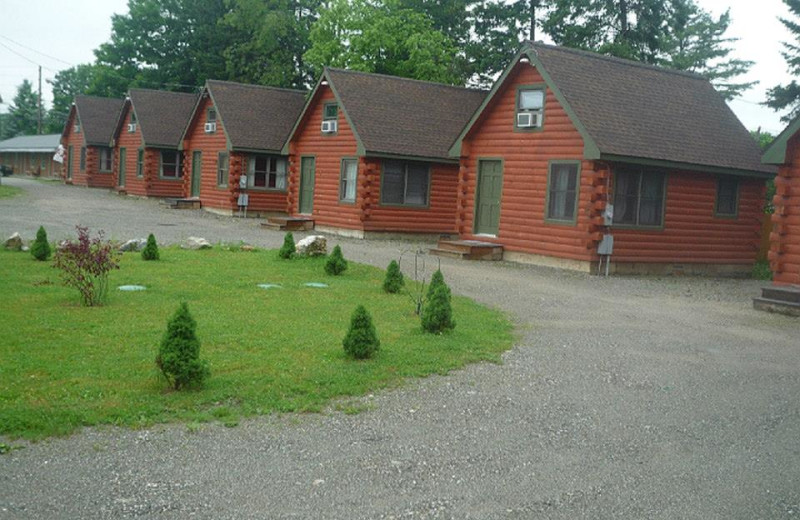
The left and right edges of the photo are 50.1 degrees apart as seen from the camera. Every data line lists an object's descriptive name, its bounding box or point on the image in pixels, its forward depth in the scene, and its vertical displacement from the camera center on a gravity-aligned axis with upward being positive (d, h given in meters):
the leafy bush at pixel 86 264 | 12.81 -1.46
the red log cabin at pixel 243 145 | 36.59 +1.46
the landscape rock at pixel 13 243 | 19.31 -1.76
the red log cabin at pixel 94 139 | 55.16 +2.01
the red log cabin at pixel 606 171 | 21.64 +0.81
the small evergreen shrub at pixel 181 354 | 8.19 -1.72
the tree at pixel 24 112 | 118.31 +7.50
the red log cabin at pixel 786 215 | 17.55 -0.08
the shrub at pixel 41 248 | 17.81 -1.69
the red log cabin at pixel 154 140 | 46.41 +1.80
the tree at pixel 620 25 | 43.00 +9.03
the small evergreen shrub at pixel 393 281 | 15.81 -1.72
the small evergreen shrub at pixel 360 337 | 9.95 -1.76
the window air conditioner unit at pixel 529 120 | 23.11 +2.05
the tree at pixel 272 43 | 57.75 +9.47
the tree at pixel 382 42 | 47.28 +8.16
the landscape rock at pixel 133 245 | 20.59 -1.76
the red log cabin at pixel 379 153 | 29.14 +1.15
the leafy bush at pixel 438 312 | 11.79 -1.68
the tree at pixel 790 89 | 38.56 +5.48
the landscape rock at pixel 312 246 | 20.50 -1.51
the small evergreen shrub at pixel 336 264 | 18.11 -1.68
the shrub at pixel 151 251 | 18.84 -1.70
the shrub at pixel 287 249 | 20.09 -1.59
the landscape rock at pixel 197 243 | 22.06 -1.73
